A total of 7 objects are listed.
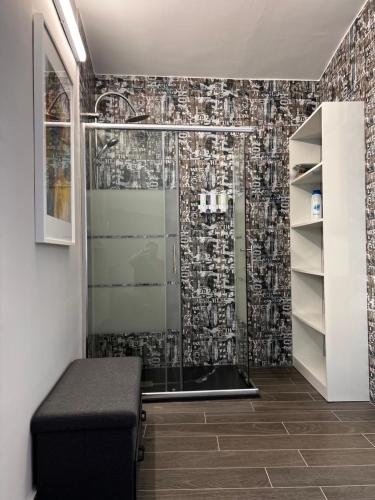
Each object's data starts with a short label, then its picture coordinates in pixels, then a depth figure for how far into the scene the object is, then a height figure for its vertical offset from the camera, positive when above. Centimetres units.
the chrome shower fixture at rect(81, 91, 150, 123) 258 +104
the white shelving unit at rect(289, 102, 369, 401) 253 +1
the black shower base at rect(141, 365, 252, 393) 266 -102
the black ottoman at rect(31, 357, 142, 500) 133 -75
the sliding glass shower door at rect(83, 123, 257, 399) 258 +4
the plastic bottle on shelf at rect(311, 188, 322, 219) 289 +41
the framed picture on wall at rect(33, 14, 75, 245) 147 +55
